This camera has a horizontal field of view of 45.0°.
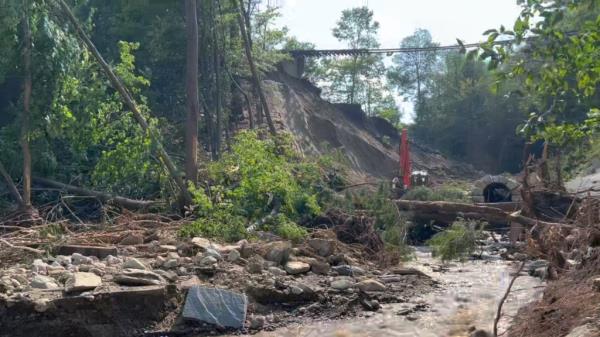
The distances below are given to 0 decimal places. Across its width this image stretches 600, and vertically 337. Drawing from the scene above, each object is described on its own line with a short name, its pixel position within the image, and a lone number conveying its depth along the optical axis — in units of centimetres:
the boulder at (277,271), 877
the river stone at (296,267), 902
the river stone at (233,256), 895
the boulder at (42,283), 730
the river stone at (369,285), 876
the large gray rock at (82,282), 712
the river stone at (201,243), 932
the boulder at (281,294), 806
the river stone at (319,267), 932
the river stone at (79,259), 827
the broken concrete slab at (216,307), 734
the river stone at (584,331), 461
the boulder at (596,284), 541
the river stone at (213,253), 890
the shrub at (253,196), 1060
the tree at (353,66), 4453
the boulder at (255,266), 859
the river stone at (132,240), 991
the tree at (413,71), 5341
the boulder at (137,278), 754
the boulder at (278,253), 927
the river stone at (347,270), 942
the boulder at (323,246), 999
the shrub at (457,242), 1220
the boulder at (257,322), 746
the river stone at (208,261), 860
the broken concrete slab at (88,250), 887
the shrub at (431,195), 1596
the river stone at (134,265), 801
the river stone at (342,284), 862
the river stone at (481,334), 656
